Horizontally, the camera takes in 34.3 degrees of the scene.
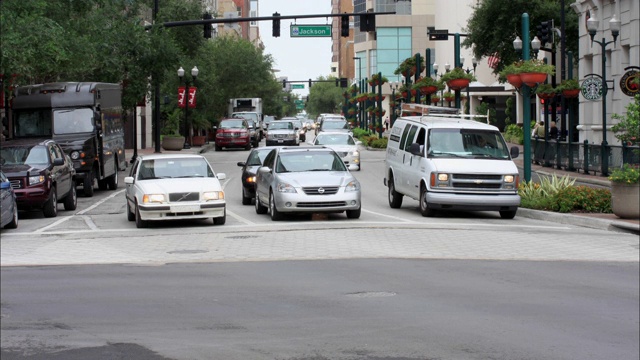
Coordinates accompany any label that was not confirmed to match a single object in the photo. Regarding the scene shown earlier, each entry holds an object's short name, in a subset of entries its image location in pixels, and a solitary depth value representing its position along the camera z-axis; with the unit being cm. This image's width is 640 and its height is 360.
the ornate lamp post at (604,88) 3369
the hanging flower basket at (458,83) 3900
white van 2156
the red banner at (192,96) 6144
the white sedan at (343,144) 3994
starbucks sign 3656
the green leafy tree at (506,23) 5675
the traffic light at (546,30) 4175
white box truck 7854
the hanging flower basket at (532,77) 2570
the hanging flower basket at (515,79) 2597
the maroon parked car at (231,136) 6094
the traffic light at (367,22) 3925
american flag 6044
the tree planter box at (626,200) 1975
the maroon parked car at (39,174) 2325
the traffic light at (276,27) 4021
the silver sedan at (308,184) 2106
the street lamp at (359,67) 14498
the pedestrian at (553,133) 4656
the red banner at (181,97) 6153
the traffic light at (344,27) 3888
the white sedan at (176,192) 2044
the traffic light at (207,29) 4137
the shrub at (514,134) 6409
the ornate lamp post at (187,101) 5891
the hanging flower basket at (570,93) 3964
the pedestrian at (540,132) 4952
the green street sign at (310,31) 4550
